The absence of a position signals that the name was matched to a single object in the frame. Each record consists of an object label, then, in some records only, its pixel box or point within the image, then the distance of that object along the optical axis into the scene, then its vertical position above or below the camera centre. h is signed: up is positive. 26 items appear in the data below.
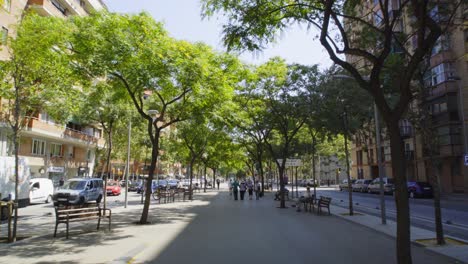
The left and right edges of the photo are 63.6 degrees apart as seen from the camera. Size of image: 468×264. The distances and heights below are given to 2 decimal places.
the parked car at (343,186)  51.77 -0.57
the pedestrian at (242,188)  31.48 -0.53
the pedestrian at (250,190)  34.96 -0.73
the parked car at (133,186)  49.66 -0.48
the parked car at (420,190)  33.06 -0.73
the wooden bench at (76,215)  11.50 -1.02
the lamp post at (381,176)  14.12 +0.20
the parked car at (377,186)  38.22 -0.47
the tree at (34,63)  11.66 +3.88
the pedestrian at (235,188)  30.79 -0.48
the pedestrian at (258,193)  32.58 -0.95
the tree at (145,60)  12.88 +4.38
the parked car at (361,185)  45.38 -0.39
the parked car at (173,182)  58.05 -0.03
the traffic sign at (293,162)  25.67 +1.35
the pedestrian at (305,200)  20.00 -0.98
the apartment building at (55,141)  33.00 +4.45
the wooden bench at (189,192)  30.16 -0.79
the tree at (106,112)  25.38 +4.92
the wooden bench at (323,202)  18.34 -0.99
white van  26.53 -0.56
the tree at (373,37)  6.70 +3.60
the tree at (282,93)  22.67 +5.51
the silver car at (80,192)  23.56 -0.59
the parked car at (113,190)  39.56 -0.78
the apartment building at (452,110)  34.34 +6.73
